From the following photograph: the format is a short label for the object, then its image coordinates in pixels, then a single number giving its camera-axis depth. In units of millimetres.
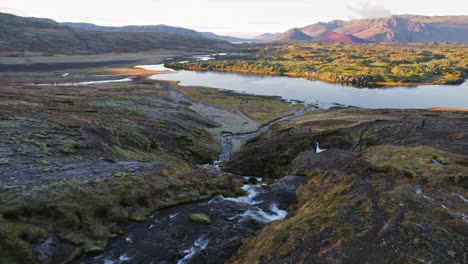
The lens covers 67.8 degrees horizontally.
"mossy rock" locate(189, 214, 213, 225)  35531
